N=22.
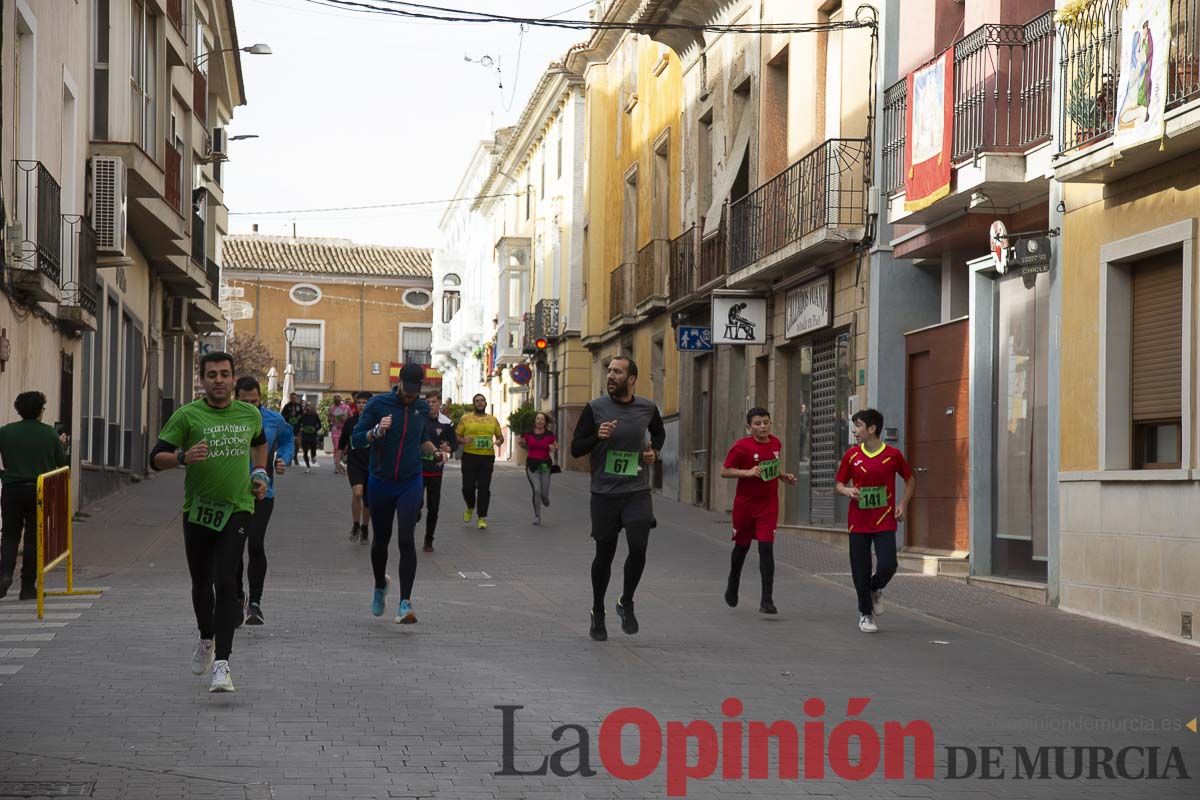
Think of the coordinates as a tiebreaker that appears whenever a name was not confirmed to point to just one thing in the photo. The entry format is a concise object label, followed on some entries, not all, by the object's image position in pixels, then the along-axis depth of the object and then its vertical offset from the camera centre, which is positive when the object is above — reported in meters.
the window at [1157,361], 14.03 +0.55
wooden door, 19.22 -0.11
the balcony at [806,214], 21.88 +2.87
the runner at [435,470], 19.64 -0.60
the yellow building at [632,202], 33.59 +4.83
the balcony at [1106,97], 13.02 +2.73
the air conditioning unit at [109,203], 23.69 +2.98
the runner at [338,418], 33.31 +0.03
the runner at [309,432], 38.06 -0.28
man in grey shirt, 11.96 -0.33
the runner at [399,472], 12.38 -0.38
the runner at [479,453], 23.34 -0.44
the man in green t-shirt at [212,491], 9.11 -0.39
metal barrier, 13.76 -0.91
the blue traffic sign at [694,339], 27.56 +1.36
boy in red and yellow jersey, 13.10 -0.75
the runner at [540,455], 24.80 -0.50
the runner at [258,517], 12.23 -0.70
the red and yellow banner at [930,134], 17.84 +3.12
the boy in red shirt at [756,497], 14.22 -0.62
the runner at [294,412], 37.44 +0.16
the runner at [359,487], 19.47 -0.79
